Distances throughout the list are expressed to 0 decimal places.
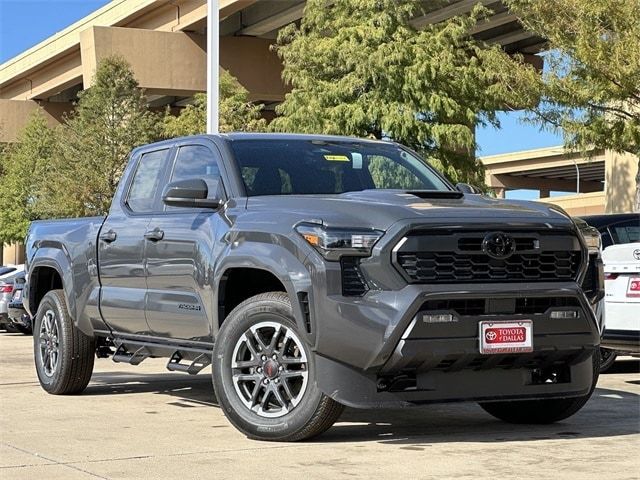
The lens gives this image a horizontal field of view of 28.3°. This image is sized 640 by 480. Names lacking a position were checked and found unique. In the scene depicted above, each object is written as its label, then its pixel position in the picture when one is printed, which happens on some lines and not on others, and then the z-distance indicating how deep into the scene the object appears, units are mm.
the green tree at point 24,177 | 51594
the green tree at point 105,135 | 42188
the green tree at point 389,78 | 29812
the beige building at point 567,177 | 44625
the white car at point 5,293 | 23109
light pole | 21266
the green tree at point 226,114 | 39219
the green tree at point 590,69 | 22703
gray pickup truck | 7340
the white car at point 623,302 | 11539
